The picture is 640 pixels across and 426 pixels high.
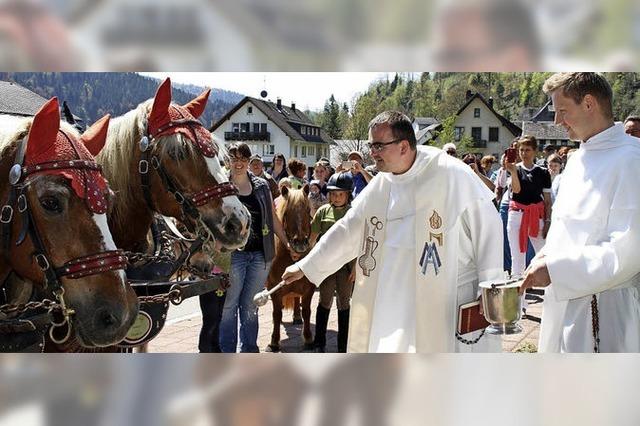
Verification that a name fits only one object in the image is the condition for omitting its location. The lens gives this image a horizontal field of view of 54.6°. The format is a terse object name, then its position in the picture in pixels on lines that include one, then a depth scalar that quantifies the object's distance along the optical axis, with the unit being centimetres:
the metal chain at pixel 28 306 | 219
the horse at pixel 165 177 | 321
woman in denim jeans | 508
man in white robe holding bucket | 237
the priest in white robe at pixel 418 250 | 316
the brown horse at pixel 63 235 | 212
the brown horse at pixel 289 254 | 607
